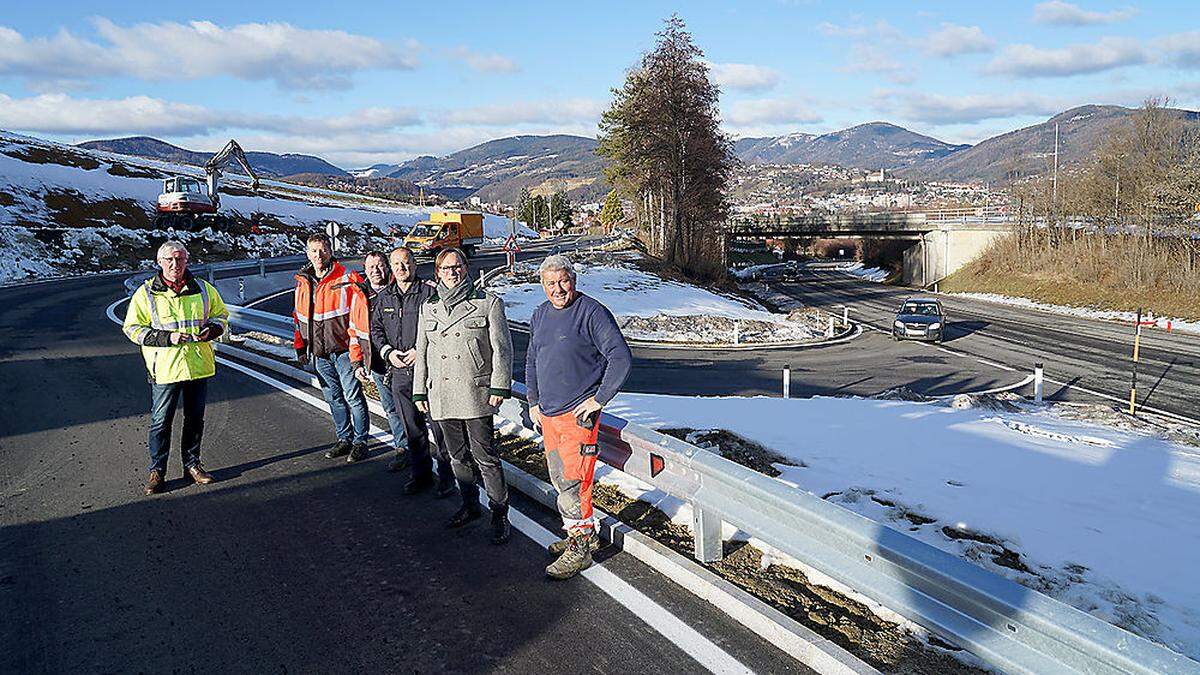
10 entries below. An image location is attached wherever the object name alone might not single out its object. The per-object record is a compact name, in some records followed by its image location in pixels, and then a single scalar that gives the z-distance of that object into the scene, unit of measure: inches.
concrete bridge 2138.3
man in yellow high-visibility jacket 235.3
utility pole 1860.2
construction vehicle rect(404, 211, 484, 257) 1493.6
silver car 1093.8
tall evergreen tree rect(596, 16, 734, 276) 1699.1
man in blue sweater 174.7
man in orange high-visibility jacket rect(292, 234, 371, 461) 268.5
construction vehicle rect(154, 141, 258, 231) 1469.0
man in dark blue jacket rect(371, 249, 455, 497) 228.7
